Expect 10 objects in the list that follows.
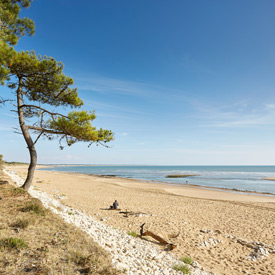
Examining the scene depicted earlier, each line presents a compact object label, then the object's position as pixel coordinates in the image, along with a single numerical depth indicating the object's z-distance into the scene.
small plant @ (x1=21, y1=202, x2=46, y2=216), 7.56
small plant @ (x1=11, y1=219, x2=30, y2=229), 5.94
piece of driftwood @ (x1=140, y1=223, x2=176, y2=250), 7.71
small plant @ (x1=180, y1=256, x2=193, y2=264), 6.42
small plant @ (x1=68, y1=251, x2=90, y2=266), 4.39
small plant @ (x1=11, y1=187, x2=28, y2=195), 10.62
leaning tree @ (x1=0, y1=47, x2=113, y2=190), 11.44
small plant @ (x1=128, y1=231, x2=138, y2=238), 8.63
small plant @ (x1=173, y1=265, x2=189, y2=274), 5.52
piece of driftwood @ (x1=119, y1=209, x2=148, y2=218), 12.58
